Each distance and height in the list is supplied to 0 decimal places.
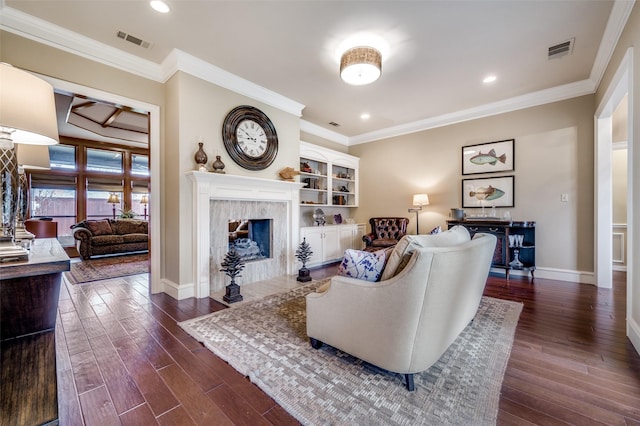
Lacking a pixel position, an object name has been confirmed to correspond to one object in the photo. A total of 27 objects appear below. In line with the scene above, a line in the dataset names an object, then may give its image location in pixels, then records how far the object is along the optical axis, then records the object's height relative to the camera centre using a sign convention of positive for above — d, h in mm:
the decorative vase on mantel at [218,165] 3344 +606
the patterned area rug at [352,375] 1421 -1079
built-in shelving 5207 +751
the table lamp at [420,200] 4984 +224
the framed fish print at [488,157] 4398 +942
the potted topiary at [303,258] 3999 -715
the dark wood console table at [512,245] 4078 -530
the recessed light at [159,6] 2334 +1872
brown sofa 5629 -524
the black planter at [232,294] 3096 -975
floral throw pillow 1751 -358
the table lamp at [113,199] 7320 +395
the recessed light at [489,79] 3572 +1836
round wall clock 3623 +1099
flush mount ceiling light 2754 +1570
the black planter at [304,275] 3973 -959
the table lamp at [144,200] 7938 +395
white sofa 1480 -595
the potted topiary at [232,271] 3129 -707
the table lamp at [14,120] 1076 +401
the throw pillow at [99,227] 5785 -311
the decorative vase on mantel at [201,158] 3220 +671
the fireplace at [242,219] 3277 -139
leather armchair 5020 -365
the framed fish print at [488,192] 4406 +343
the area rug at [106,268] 4171 -999
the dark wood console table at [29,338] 729 -470
